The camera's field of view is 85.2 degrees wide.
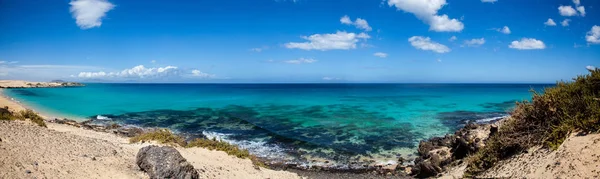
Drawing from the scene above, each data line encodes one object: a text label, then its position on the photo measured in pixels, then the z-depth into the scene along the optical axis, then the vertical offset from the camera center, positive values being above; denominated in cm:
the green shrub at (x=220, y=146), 1645 -345
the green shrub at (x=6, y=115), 1512 -178
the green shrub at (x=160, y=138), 1650 -301
